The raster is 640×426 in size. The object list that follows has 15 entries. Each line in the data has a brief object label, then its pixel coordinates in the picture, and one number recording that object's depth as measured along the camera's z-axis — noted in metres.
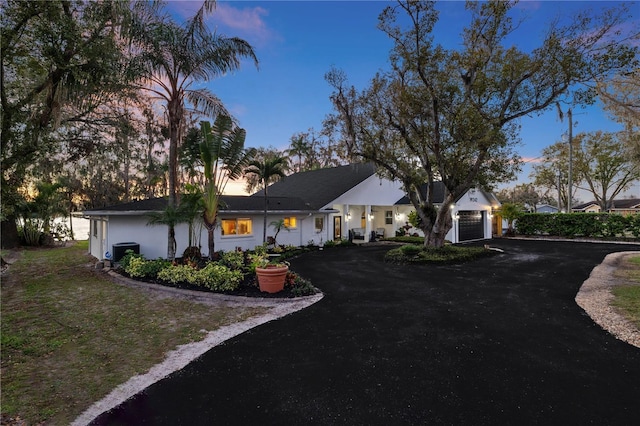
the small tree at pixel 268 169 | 15.74
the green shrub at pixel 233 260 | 11.57
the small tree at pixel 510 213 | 26.02
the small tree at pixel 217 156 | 11.42
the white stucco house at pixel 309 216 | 13.74
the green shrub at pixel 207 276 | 8.91
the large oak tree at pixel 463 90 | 11.88
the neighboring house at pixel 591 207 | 52.59
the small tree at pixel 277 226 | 16.88
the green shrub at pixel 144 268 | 10.36
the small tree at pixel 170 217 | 11.09
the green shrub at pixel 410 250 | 14.86
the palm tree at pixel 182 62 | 10.61
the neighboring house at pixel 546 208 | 49.44
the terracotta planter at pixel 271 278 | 8.61
